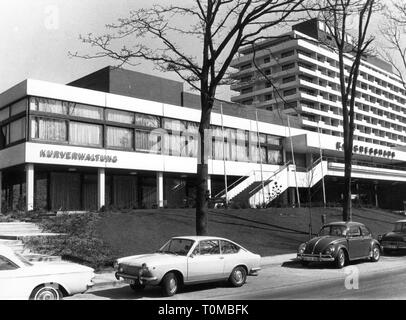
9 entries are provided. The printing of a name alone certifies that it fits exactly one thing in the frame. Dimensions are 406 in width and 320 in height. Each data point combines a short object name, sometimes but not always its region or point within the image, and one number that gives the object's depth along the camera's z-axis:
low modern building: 31.50
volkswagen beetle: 16.47
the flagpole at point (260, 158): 37.69
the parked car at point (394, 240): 20.52
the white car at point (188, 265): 11.40
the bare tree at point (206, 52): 17.52
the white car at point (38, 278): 8.87
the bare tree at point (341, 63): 25.62
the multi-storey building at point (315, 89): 95.11
